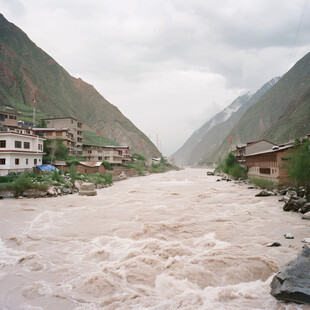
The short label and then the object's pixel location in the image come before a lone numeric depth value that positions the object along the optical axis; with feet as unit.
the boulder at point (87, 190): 82.43
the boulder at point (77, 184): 94.17
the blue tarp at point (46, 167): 105.33
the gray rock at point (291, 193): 67.45
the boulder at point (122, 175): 162.09
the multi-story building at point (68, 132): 151.12
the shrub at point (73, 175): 96.68
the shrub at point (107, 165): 150.30
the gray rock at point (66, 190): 84.12
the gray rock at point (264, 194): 74.79
